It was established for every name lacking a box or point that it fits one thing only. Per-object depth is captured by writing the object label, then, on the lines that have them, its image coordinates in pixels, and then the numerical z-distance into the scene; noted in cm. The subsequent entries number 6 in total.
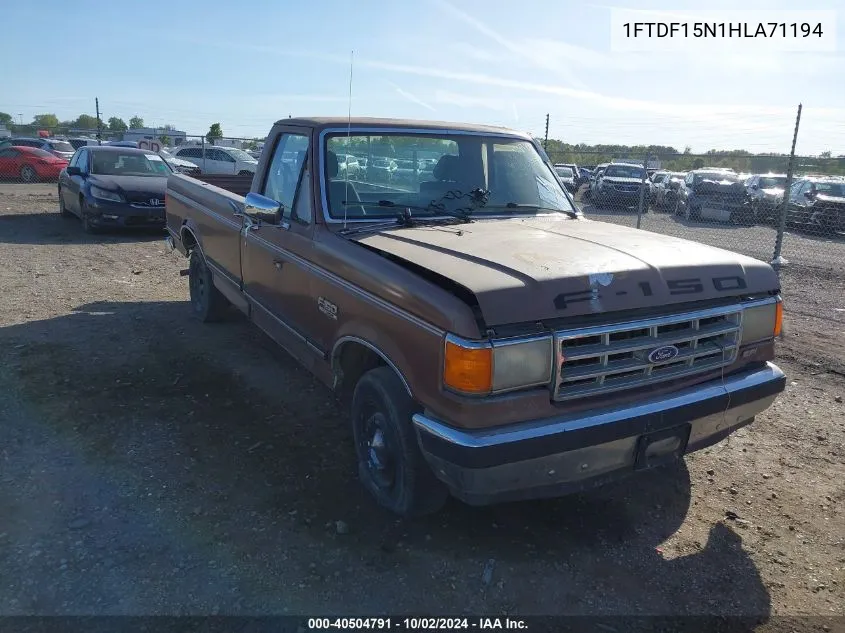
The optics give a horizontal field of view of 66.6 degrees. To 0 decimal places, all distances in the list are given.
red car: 2234
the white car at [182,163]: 1810
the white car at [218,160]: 2166
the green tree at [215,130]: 3730
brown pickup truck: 268
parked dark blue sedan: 1129
